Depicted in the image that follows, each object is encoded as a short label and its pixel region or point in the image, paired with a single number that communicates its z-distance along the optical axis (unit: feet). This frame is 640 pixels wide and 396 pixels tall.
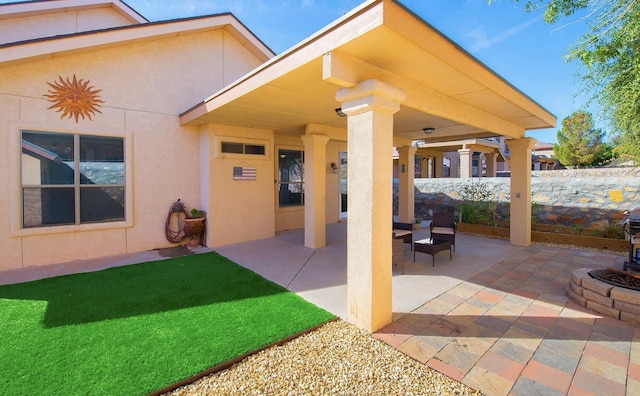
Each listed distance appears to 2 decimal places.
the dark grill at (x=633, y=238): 13.61
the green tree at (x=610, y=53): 13.17
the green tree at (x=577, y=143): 71.36
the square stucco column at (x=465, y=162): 54.11
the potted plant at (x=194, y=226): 23.29
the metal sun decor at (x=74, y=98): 18.66
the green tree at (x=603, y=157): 68.33
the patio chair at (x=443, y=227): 21.07
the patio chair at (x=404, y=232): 21.27
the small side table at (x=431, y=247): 18.42
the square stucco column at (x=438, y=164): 65.51
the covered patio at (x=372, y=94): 9.43
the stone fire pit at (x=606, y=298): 11.49
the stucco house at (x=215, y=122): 10.58
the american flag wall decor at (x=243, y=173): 24.97
